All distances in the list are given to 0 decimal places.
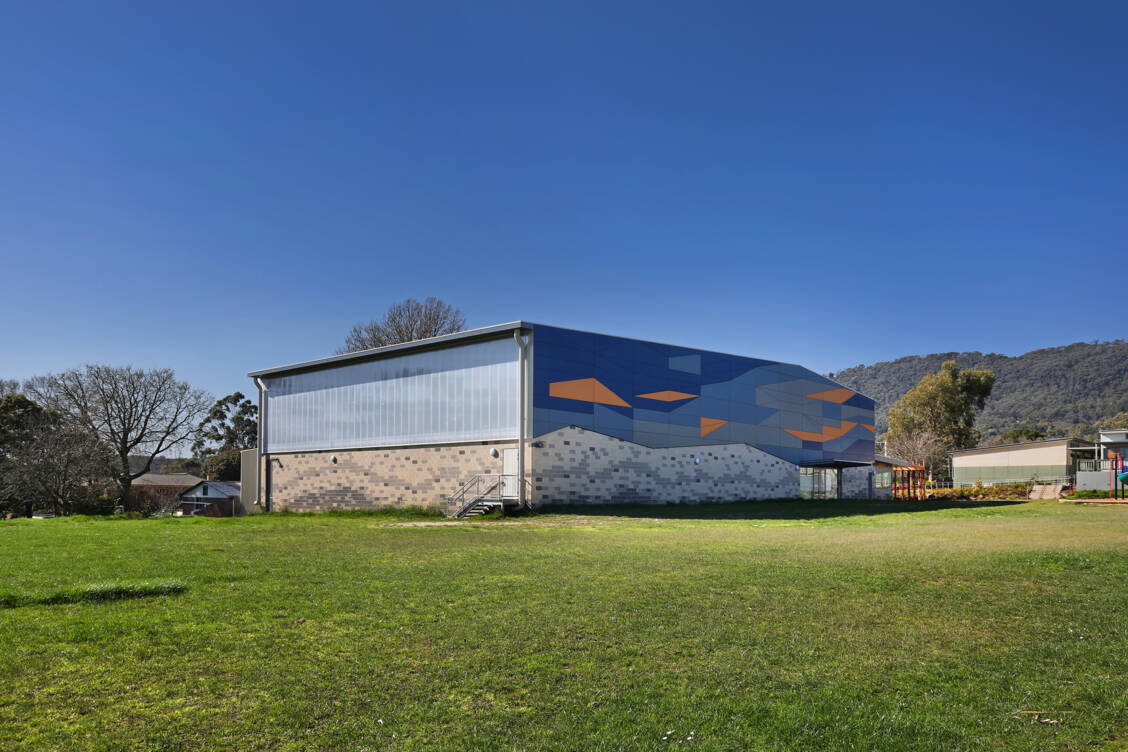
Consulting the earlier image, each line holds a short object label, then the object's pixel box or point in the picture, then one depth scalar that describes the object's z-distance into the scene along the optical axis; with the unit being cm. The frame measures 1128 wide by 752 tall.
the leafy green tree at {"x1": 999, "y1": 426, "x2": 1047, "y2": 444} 8956
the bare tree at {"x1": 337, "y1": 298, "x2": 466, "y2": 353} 5778
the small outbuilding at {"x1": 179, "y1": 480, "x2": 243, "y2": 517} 5781
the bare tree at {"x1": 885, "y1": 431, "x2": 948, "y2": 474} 7288
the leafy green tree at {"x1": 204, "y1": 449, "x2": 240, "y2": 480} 7269
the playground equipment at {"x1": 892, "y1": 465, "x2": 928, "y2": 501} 4741
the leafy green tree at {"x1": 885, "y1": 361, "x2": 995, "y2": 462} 7656
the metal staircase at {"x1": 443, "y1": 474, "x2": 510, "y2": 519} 2923
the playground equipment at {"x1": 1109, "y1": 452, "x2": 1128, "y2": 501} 3819
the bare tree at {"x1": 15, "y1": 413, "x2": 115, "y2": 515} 4384
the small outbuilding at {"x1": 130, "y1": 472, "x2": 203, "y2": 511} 5641
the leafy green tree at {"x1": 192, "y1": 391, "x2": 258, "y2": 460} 7969
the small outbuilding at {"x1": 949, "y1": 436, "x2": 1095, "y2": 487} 5041
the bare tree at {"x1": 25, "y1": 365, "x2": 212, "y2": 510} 4938
